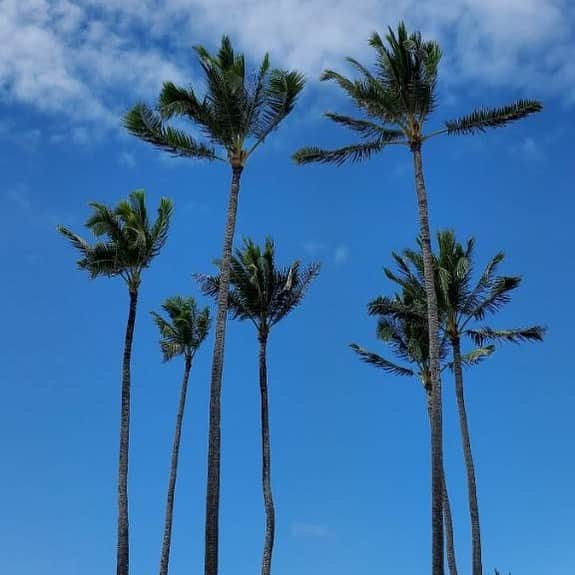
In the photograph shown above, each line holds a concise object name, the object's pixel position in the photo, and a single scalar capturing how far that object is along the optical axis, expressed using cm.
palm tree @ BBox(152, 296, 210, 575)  3744
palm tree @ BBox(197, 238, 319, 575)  3159
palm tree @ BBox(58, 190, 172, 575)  2770
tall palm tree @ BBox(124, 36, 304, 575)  2383
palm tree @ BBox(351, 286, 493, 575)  3144
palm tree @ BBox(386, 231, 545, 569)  2939
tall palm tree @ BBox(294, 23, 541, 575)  2373
